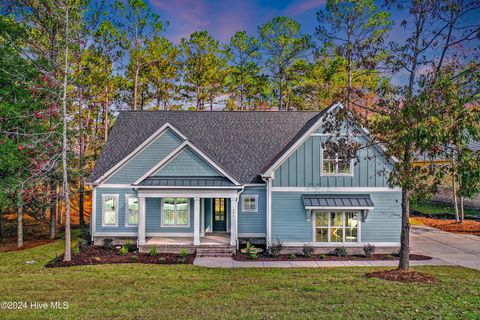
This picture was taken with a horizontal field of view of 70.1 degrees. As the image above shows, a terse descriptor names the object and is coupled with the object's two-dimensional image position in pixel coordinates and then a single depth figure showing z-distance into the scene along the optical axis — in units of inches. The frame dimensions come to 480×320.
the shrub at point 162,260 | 568.8
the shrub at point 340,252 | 626.2
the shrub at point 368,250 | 623.5
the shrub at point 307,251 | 624.1
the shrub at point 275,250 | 620.1
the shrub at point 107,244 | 670.5
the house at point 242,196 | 644.7
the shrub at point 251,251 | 605.8
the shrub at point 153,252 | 610.5
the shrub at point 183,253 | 599.5
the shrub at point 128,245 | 655.8
